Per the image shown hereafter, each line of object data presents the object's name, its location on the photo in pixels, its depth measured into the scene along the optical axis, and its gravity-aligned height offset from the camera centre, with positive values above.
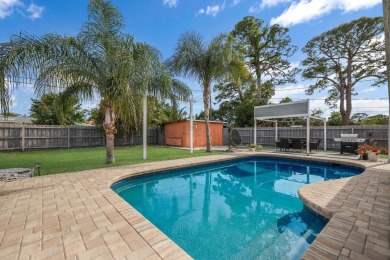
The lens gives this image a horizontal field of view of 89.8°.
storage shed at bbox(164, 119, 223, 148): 16.34 -0.23
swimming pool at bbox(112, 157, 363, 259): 3.00 -1.78
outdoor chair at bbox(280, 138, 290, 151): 12.53 -0.85
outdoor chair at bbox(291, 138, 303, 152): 12.15 -0.87
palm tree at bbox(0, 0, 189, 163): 4.60 +1.96
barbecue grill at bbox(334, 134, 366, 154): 10.62 -0.69
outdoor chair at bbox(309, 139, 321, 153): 11.64 -0.91
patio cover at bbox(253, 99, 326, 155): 11.30 +1.26
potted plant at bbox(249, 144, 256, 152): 13.16 -1.16
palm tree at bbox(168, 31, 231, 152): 11.18 +4.25
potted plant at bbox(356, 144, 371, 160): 8.87 -1.01
